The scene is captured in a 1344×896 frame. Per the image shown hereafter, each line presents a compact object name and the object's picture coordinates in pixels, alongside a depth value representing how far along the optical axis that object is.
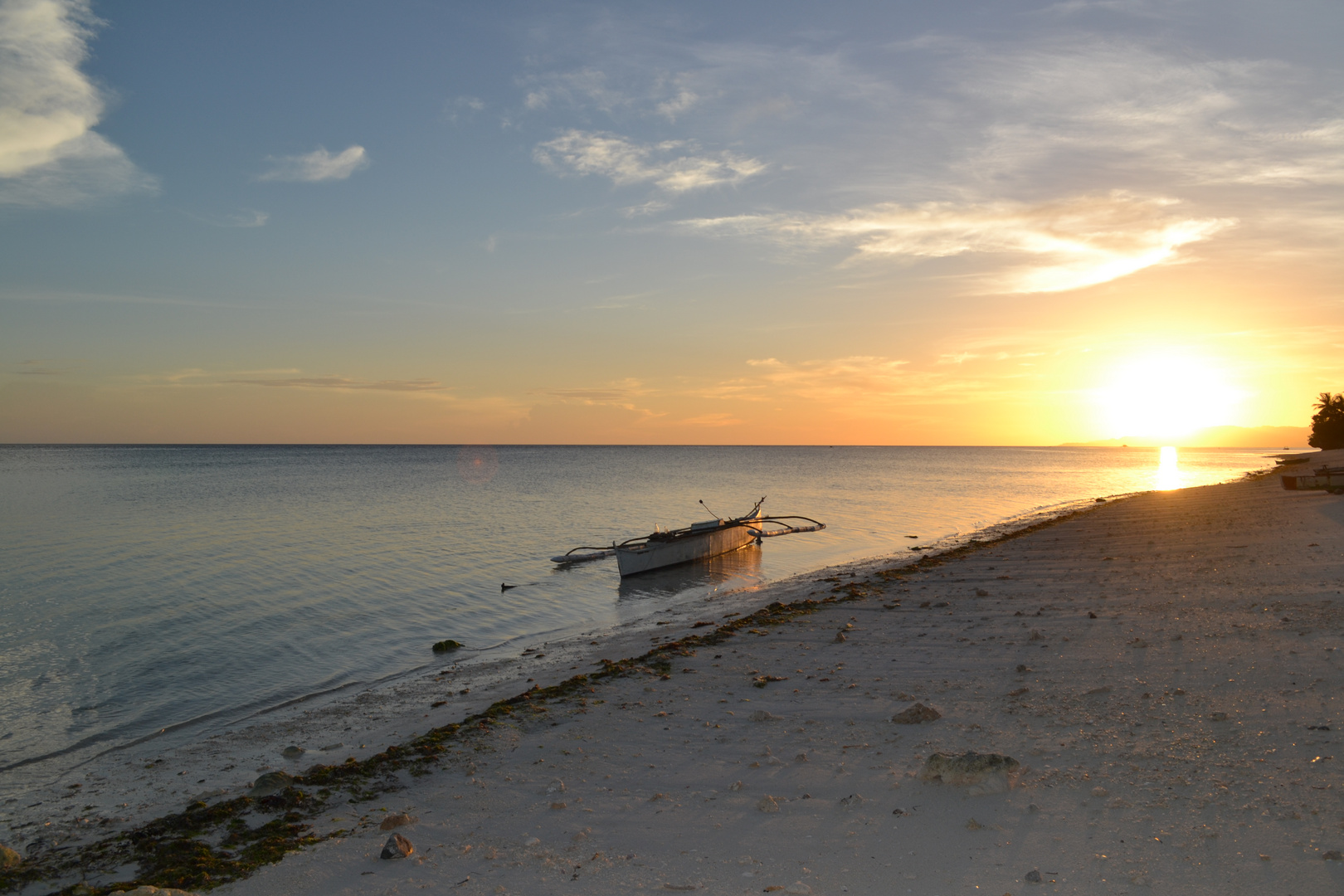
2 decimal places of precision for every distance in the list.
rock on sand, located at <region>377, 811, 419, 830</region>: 6.91
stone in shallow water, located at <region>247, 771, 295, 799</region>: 8.41
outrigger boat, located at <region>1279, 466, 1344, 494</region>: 29.27
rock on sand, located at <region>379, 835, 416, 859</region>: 6.22
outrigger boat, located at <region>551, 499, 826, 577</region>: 26.66
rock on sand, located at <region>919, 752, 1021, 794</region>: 6.27
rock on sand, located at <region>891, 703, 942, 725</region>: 8.22
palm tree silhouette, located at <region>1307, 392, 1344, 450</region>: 74.69
